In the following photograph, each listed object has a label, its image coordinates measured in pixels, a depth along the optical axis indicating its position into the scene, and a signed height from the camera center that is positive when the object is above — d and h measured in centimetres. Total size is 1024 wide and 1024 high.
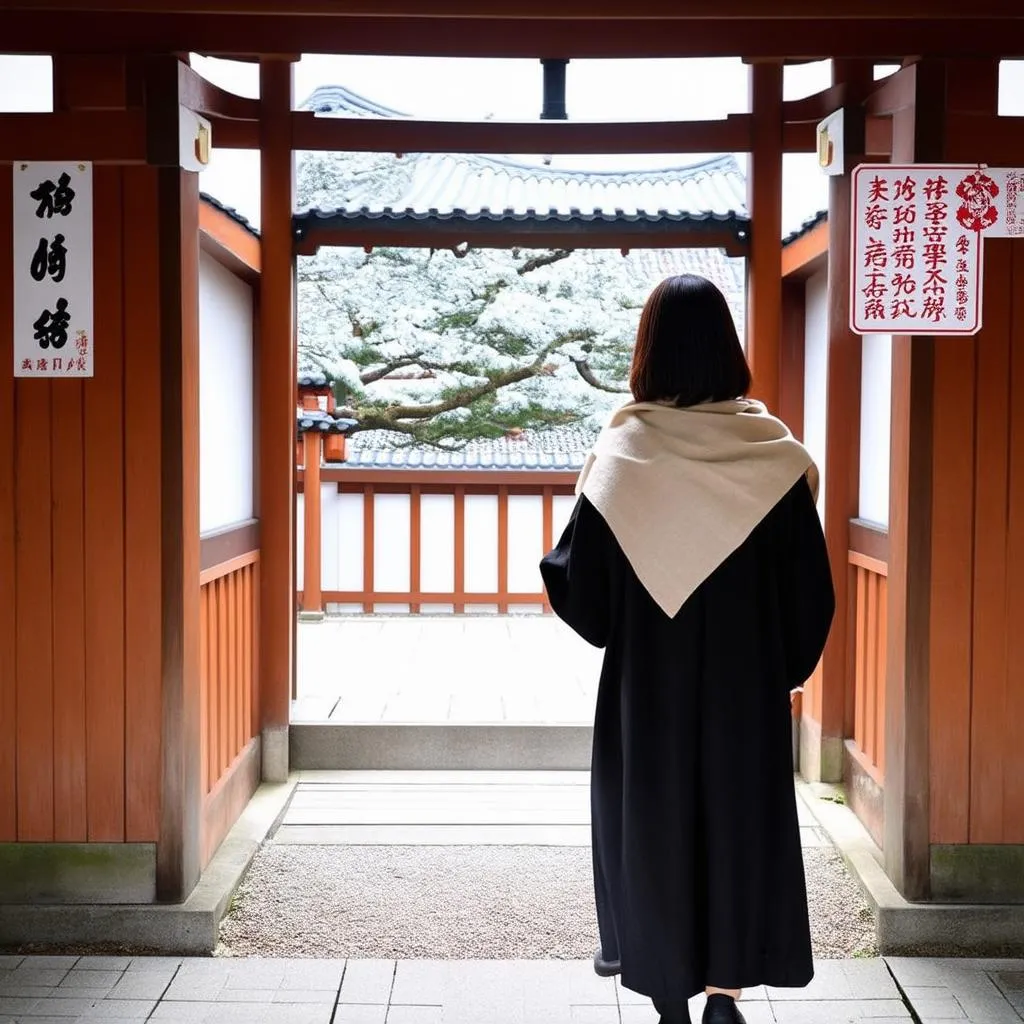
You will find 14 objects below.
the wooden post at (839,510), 486 -28
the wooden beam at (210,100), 355 +117
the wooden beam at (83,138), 342 +88
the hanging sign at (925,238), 346 +62
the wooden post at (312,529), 902 -69
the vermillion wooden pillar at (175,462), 342 -6
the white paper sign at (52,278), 343 +47
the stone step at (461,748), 527 -138
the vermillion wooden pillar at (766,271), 498 +74
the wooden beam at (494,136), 480 +126
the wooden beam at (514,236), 550 +97
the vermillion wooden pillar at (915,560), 346 -35
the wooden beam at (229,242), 412 +76
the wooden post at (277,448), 501 -3
